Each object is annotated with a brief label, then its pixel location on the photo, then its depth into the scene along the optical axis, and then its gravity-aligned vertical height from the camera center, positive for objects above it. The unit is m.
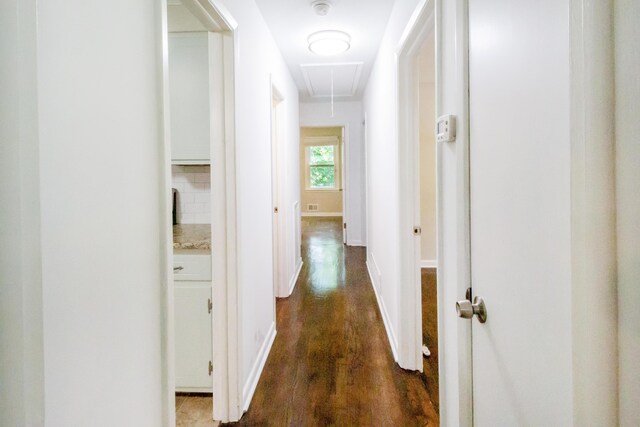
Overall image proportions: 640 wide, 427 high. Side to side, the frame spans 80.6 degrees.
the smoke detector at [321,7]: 2.47 +1.34
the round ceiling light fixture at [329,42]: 3.00 +1.35
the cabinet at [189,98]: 2.23 +0.65
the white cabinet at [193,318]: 2.00 -0.59
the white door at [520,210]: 0.65 -0.01
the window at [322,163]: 10.83 +1.27
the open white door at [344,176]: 6.27 +0.51
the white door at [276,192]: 3.79 +0.16
